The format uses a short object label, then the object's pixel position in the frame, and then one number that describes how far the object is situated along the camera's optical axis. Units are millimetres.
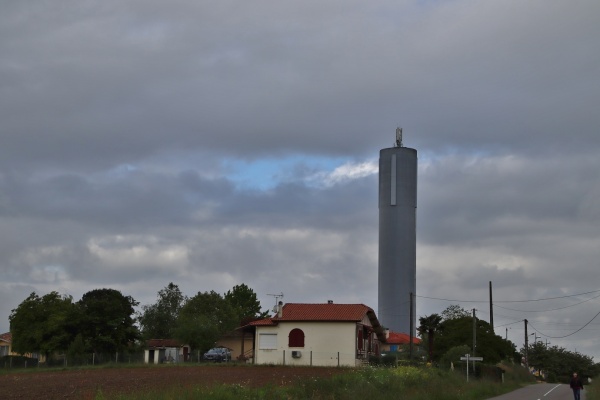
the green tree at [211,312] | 87188
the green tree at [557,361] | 125750
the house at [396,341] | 109950
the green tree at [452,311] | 132000
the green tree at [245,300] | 131250
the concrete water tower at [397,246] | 137000
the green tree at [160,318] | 120750
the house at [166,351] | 80244
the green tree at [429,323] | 107519
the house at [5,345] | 103938
